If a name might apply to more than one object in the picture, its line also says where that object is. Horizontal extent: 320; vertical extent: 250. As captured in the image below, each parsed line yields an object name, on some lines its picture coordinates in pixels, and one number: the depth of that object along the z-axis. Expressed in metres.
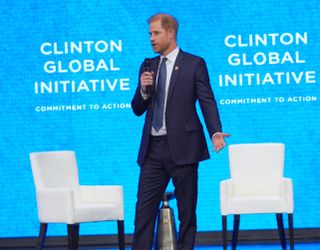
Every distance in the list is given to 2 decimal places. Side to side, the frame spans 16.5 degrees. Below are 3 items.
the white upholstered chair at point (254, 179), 8.84
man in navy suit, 6.65
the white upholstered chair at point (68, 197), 8.27
